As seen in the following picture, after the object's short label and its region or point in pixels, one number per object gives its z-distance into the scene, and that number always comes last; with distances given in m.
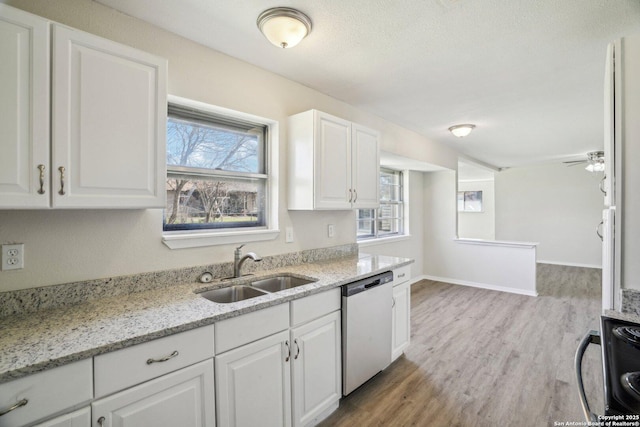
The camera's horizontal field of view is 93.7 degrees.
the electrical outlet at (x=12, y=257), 1.35
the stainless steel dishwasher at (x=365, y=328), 2.05
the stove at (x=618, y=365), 0.75
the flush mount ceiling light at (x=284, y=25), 1.65
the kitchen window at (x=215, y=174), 2.00
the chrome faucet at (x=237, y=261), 2.04
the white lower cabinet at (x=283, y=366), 1.44
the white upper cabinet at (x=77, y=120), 1.16
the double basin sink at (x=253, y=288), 1.90
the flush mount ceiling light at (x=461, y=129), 3.80
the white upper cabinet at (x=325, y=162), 2.34
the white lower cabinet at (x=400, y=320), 2.59
